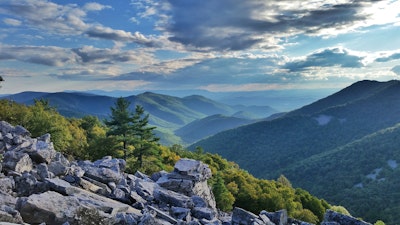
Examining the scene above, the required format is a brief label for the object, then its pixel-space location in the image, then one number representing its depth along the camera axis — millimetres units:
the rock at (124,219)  19316
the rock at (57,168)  27438
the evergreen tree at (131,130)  53375
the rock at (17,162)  26031
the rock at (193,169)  35281
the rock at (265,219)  25644
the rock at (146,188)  28330
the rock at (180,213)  25109
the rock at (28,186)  22750
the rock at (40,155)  29078
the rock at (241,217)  25017
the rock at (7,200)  19184
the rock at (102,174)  29422
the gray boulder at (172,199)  27777
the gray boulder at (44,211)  18339
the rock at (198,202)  29497
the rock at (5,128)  36516
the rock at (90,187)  26438
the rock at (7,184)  22031
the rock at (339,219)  26889
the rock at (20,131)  37375
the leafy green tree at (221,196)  59500
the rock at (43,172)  25422
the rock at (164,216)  23359
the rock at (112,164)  33919
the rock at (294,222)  28838
